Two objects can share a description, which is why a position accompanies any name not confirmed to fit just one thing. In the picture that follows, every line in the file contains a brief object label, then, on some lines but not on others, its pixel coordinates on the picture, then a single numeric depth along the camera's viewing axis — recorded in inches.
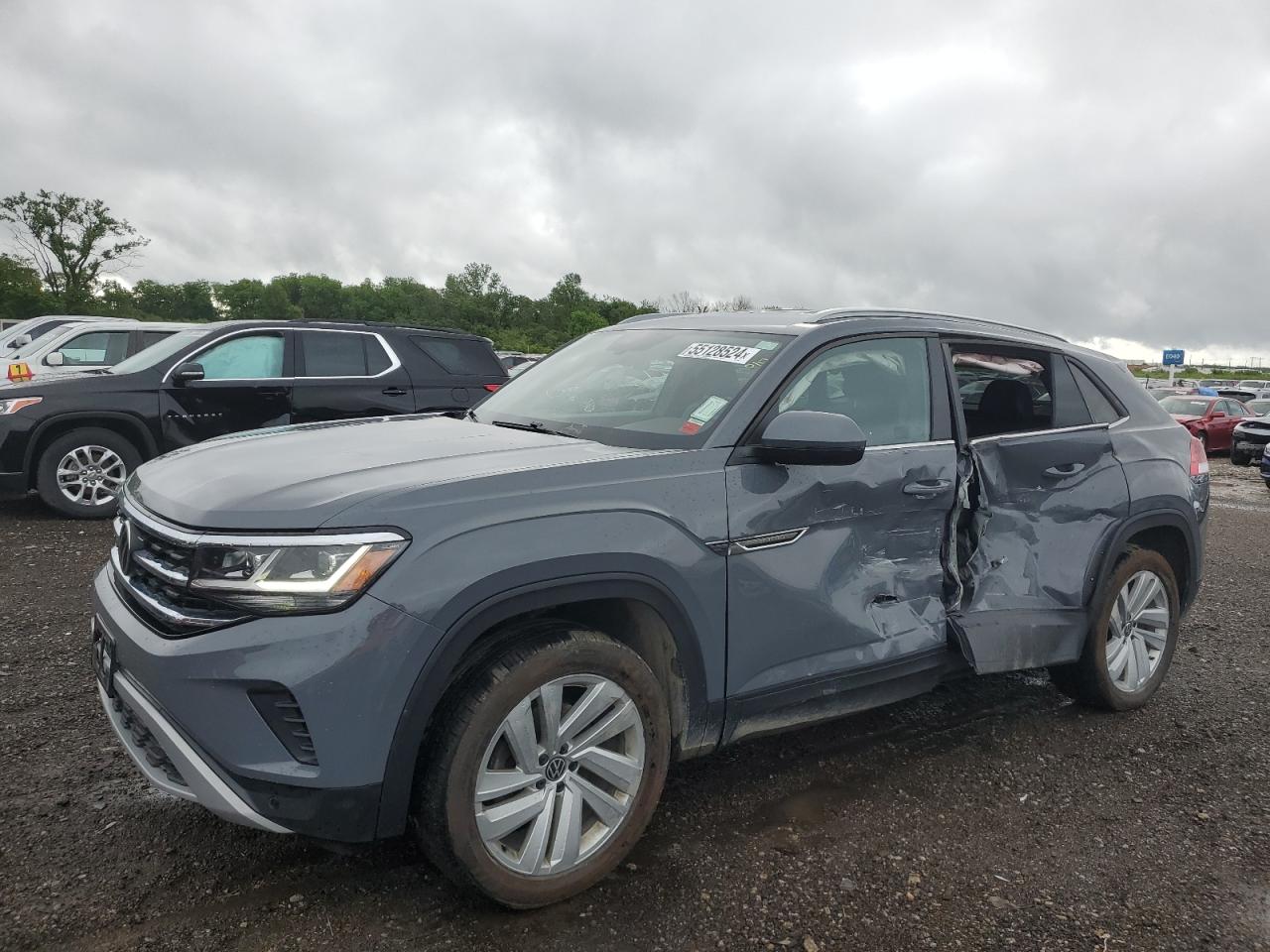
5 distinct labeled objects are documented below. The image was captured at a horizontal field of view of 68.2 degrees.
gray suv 90.6
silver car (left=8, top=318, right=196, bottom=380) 456.4
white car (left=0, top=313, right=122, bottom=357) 583.5
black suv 307.9
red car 878.2
